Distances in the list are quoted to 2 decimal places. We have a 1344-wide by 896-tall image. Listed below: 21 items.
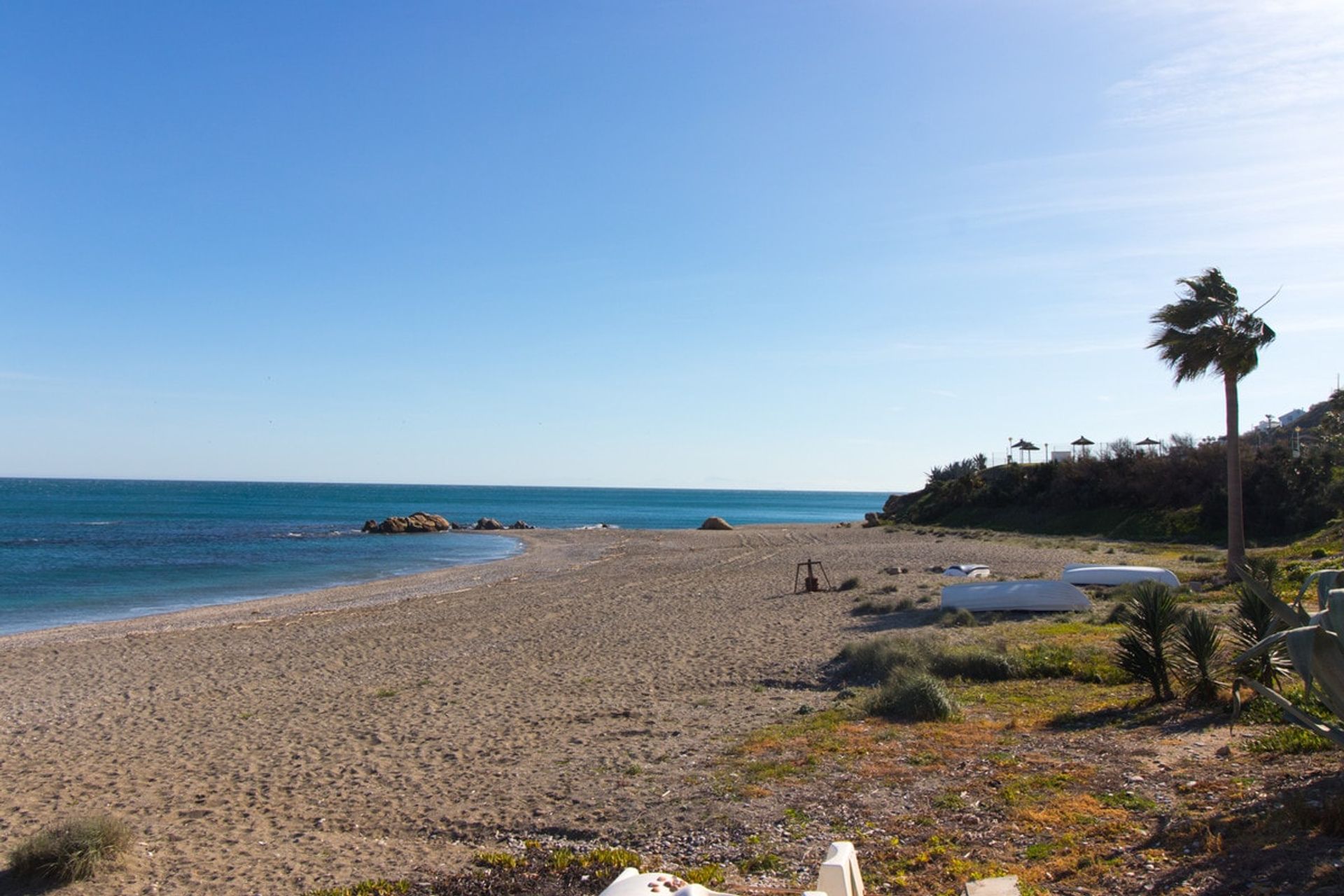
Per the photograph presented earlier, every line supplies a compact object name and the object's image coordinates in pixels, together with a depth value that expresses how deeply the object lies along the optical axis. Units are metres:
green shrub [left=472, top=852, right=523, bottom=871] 6.21
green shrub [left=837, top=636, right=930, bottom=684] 12.13
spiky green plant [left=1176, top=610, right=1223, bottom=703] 8.60
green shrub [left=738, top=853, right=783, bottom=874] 5.68
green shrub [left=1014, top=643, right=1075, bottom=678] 11.34
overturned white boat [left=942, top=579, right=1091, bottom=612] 16.77
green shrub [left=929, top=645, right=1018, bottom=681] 11.46
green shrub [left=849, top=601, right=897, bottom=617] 19.02
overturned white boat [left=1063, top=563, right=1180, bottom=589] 19.58
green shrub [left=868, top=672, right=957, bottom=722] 9.37
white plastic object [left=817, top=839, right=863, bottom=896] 4.00
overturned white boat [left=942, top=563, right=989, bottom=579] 23.23
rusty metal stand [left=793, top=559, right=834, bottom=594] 23.86
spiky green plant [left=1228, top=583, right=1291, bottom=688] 7.59
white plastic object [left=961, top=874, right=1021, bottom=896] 4.52
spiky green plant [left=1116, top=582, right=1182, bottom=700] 9.13
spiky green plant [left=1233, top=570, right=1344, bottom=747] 4.48
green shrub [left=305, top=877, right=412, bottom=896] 5.86
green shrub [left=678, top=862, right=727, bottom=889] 5.47
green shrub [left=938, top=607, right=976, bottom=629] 16.19
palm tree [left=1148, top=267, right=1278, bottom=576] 19.62
